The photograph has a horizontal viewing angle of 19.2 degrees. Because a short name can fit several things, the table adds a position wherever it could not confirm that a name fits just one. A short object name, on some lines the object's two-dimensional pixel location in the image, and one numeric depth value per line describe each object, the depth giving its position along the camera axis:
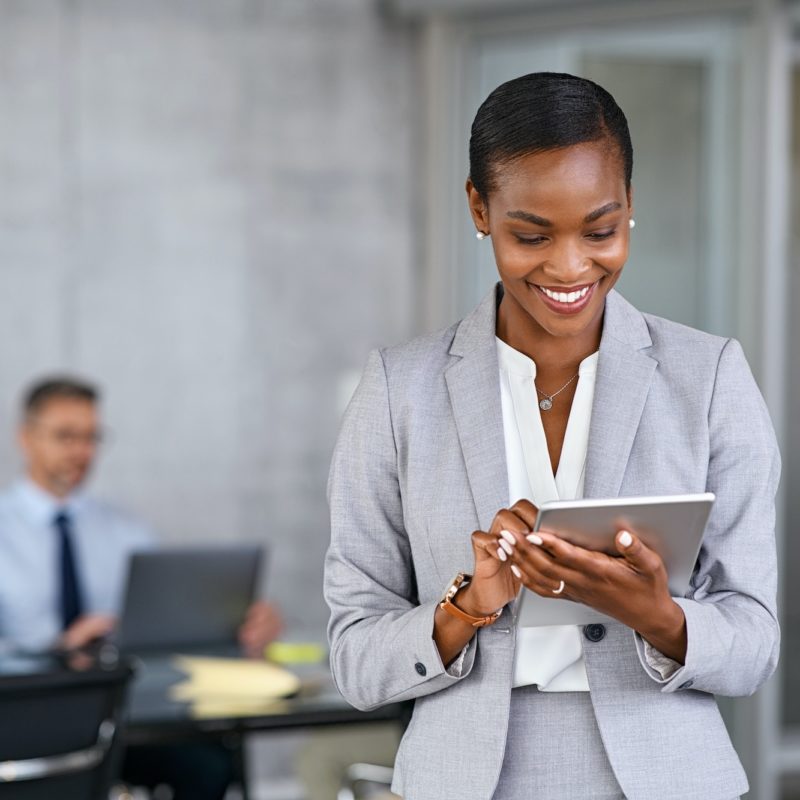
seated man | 6.81
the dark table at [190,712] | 5.26
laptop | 6.27
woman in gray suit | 2.34
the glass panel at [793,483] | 8.35
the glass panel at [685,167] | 8.17
